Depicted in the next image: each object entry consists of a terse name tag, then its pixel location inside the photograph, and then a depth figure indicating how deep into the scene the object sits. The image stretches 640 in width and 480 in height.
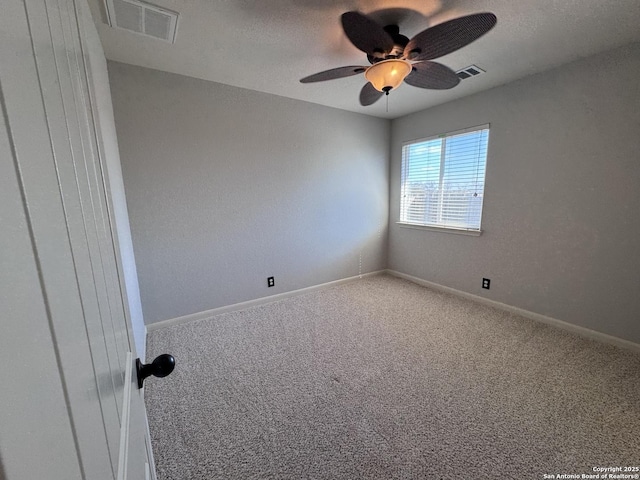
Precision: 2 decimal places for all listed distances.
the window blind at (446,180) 2.96
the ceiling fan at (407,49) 1.33
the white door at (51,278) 0.17
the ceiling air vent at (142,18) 1.53
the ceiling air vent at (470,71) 2.30
